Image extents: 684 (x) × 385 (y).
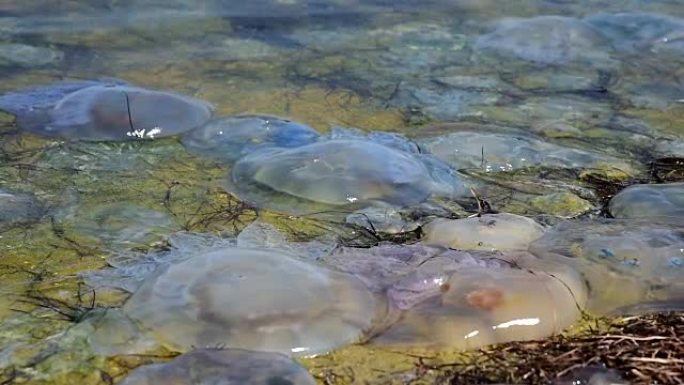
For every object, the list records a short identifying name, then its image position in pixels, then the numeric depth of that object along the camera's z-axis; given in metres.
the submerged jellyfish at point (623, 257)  3.13
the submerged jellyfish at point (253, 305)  2.77
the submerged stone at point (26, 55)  5.63
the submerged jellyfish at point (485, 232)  3.44
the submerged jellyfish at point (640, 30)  6.42
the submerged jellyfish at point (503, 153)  4.34
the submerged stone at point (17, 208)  3.63
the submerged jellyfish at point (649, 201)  3.73
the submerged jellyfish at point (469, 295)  2.86
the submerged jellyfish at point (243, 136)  4.39
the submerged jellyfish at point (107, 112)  4.48
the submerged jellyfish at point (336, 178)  3.87
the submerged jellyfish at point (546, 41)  6.13
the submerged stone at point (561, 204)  3.89
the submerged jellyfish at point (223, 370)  2.52
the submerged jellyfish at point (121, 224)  3.52
